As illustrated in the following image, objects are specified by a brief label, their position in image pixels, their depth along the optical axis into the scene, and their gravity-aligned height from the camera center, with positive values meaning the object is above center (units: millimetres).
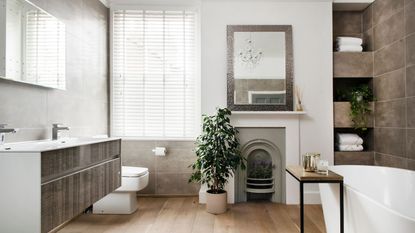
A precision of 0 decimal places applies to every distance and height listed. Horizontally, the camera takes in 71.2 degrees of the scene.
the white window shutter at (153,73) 3916 +637
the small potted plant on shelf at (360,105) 3582 +182
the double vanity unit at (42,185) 1566 -383
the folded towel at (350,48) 3678 +911
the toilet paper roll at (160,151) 3729 -401
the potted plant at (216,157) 3197 -419
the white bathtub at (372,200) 1578 -568
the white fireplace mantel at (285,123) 3615 -40
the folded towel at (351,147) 3633 -345
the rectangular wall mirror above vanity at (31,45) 1996 +592
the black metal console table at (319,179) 2102 -437
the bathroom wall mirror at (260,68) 3576 +643
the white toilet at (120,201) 3099 -880
